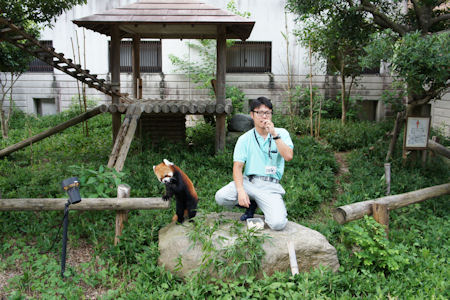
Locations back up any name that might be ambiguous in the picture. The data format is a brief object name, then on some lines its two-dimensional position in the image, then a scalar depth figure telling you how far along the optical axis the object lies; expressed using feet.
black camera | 13.64
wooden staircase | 19.56
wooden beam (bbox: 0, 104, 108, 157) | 27.12
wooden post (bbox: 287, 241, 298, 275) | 13.20
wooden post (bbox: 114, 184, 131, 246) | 15.21
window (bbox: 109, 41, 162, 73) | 48.52
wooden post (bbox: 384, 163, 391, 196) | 20.33
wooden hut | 25.07
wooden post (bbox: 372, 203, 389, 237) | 15.14
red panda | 13.32
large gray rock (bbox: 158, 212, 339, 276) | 13.37
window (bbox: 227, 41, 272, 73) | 48.11
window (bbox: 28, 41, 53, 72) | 49.39
